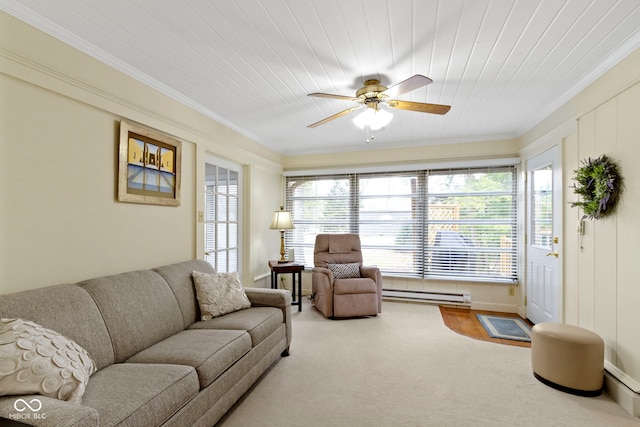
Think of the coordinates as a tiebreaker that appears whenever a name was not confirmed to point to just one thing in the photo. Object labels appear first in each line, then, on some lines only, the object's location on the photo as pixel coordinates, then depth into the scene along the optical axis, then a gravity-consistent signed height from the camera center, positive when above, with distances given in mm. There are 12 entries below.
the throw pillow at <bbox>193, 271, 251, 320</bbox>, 2520 -679
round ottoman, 2152 -1035
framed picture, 2304 +422
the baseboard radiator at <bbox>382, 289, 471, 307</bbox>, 4328 -1170
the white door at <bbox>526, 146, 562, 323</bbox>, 3111 -210
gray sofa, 1315 -815
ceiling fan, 2293 +954
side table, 4086 -707
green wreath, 2193 +252
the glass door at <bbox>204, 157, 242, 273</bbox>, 3438 +25
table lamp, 4395 -72
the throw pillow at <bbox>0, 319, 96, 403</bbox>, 1167 -621
